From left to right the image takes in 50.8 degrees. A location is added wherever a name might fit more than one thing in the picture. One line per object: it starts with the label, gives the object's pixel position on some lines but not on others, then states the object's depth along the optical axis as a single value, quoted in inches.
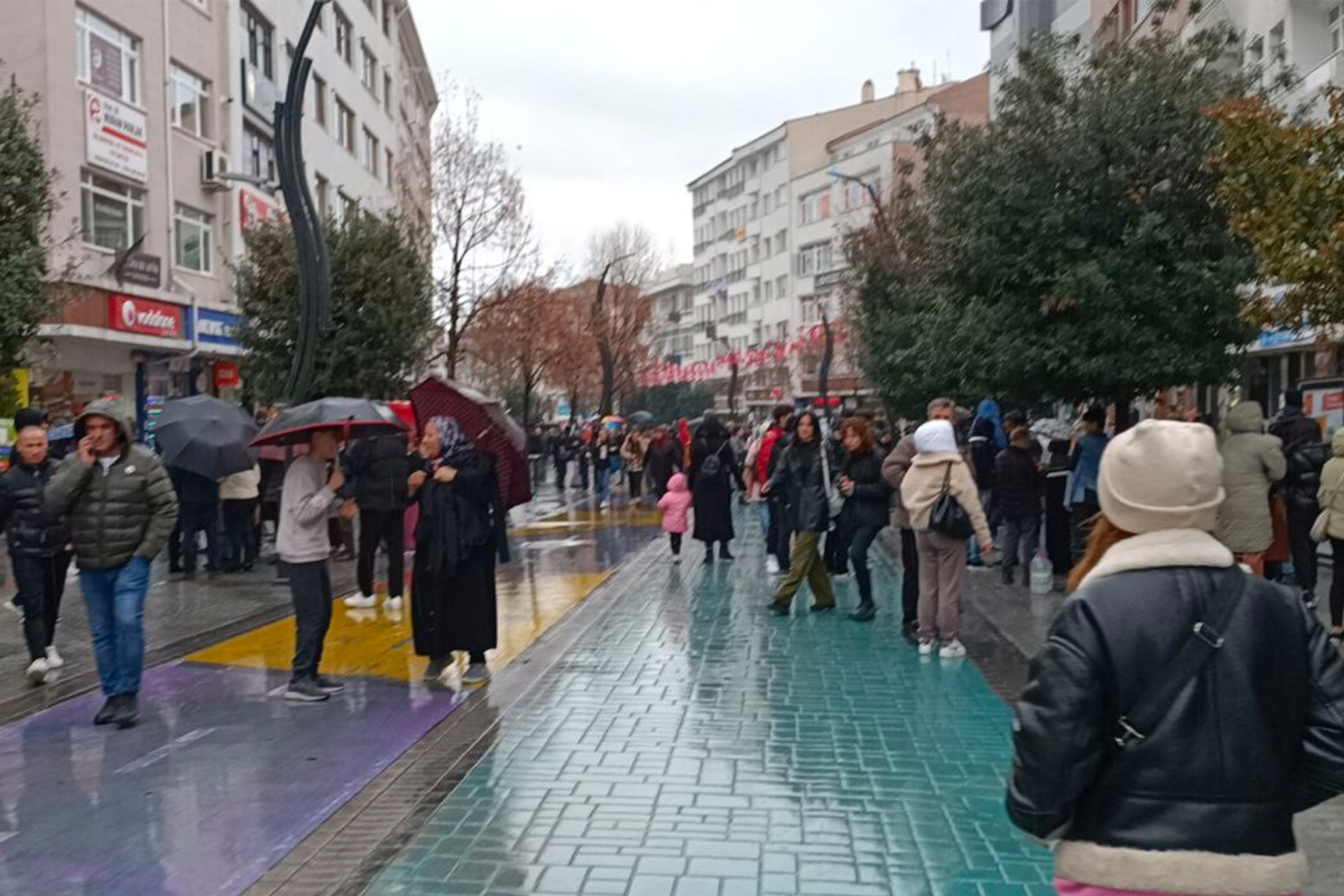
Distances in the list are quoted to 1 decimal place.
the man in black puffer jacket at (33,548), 362.3
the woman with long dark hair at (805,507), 464.8
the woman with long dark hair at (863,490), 451.2
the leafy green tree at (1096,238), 530.0
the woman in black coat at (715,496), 645.3
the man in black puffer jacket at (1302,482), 474.9
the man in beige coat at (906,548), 430.3
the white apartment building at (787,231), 2652.6
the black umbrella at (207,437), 515.8
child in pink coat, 658.8
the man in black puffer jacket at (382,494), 476.7
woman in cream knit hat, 104.7
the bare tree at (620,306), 1836.9
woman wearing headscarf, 357.1
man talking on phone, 315.3
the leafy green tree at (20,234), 522.6
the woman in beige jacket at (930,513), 385.1
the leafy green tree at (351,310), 847.1
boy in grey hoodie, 341.1
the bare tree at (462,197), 1160.2
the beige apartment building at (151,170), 935.0
